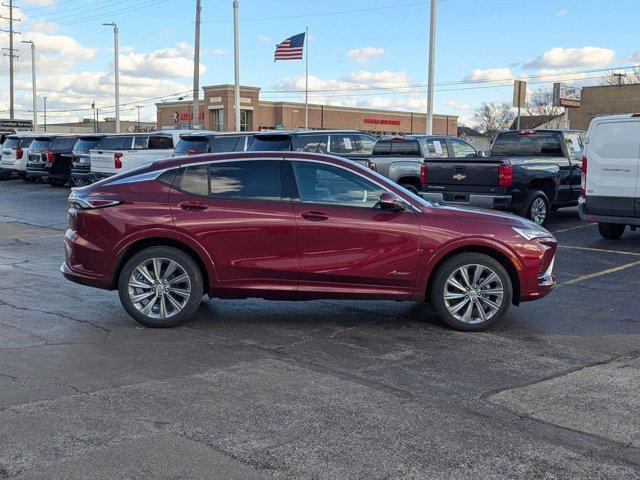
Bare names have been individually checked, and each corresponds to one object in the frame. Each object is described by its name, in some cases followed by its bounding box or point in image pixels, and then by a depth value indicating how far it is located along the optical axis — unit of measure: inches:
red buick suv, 275.9
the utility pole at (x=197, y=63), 1396.4
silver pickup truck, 642.2
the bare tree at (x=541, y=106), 3523.6
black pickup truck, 521.7
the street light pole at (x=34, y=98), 2334.6
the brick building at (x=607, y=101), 1908.2
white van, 462.0
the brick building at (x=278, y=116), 3019.2
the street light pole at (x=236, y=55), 1317.7
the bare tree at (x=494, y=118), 3964.1
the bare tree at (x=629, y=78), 3048.7
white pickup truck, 855.7
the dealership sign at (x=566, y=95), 2079.2
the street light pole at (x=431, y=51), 921.5
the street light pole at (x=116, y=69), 1782.7
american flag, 1465.3
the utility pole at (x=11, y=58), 2608.3
